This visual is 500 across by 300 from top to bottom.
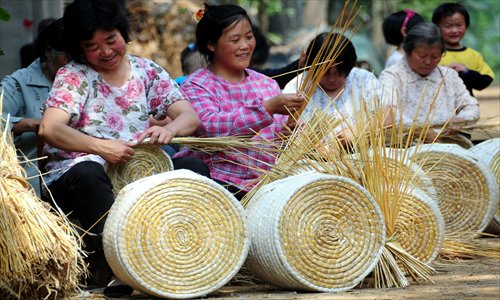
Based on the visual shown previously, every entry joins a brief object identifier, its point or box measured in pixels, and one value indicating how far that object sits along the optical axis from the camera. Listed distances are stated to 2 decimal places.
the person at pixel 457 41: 14.90
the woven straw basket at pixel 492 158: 11.70
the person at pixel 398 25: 15.16
